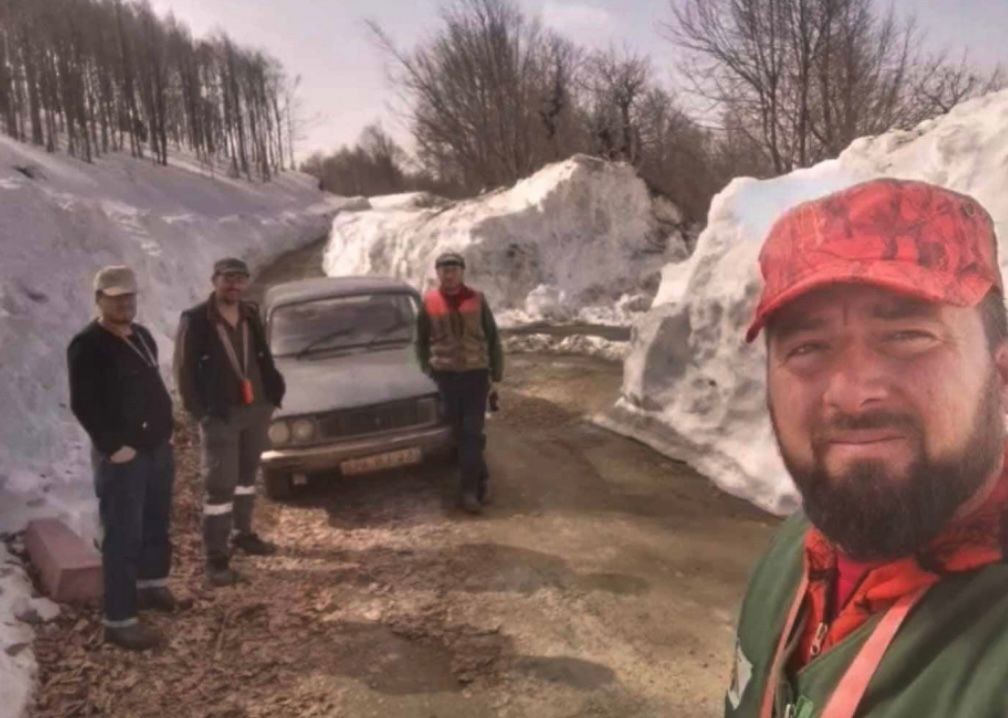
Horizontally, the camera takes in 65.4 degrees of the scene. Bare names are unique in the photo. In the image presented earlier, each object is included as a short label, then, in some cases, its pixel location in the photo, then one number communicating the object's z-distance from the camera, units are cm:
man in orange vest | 637
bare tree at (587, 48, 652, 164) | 2564
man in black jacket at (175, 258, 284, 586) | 513
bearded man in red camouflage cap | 106
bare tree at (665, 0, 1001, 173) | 1430
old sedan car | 648
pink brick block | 468
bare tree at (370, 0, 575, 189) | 2472
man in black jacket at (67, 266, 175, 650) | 419
